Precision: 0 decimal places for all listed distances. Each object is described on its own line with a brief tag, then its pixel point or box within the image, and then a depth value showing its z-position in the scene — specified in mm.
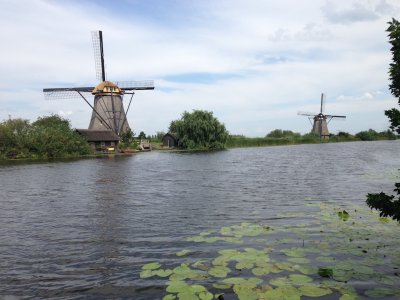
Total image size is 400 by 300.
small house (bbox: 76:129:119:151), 60038
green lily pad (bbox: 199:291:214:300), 5781
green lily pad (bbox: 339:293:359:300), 5949
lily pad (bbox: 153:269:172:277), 7177
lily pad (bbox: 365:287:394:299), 6043
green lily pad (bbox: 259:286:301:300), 5814
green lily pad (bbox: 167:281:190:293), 6273
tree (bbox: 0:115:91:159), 50469
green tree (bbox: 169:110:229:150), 72812
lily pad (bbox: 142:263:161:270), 7650
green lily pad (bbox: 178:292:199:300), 5867
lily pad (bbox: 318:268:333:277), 6711
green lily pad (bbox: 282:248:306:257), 8118
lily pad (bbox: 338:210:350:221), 11672
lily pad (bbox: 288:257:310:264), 7648
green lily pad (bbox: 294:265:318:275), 7027
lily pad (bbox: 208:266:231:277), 7059
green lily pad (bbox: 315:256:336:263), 7746
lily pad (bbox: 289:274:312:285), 6509
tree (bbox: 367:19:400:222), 5438
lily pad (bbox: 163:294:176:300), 6002
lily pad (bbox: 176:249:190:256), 8555
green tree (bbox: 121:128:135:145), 67125
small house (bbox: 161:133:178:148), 77938
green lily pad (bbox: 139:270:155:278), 7295
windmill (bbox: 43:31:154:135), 64375
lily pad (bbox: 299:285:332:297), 6012
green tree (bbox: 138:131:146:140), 85500
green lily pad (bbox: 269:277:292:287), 6414
